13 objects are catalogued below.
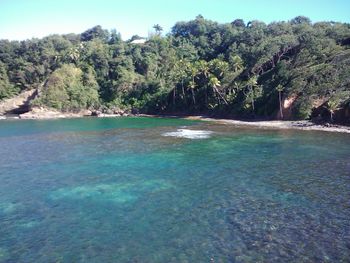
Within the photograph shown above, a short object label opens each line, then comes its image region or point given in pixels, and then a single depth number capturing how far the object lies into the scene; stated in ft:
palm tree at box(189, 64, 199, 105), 336.10
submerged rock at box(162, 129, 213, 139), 202.59
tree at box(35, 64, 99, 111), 382.83
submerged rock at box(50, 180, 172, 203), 95.55
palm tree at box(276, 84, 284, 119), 255.50
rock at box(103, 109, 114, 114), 379.53
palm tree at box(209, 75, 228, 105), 311.88
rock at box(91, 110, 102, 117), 372.83
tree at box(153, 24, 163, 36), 604.49
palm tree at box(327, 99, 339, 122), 217.68
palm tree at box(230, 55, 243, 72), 345.92
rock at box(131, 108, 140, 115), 377.79
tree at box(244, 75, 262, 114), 286.72
